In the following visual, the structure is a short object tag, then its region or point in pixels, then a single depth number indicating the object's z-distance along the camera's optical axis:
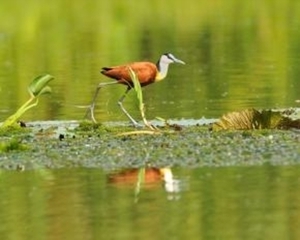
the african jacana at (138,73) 16.17
